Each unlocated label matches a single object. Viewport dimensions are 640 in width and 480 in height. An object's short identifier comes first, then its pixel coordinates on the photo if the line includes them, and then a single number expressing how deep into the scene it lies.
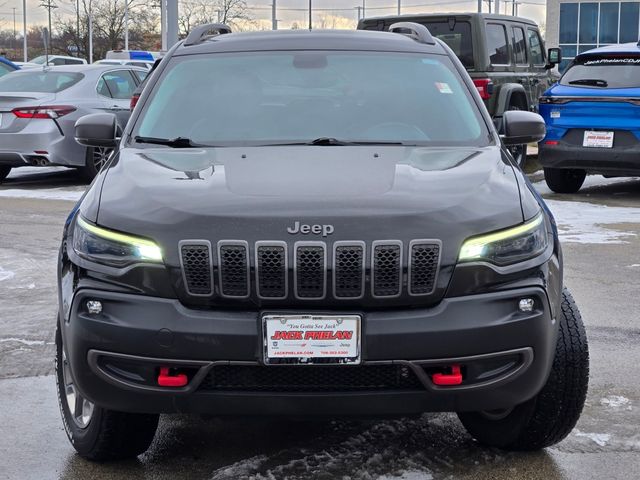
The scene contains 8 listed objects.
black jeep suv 3.30
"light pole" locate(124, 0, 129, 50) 72.30
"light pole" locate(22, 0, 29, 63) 73.75
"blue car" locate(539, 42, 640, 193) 11.40
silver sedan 12.94
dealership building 53.56
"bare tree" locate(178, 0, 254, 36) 77.06
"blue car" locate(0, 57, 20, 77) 22.15
